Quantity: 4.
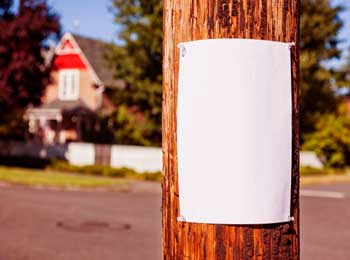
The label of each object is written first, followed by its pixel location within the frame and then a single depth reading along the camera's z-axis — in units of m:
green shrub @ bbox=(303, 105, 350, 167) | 29.42
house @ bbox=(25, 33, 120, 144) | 37.81
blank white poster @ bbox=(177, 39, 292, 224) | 1.68
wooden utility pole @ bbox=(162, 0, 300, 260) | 1.69
